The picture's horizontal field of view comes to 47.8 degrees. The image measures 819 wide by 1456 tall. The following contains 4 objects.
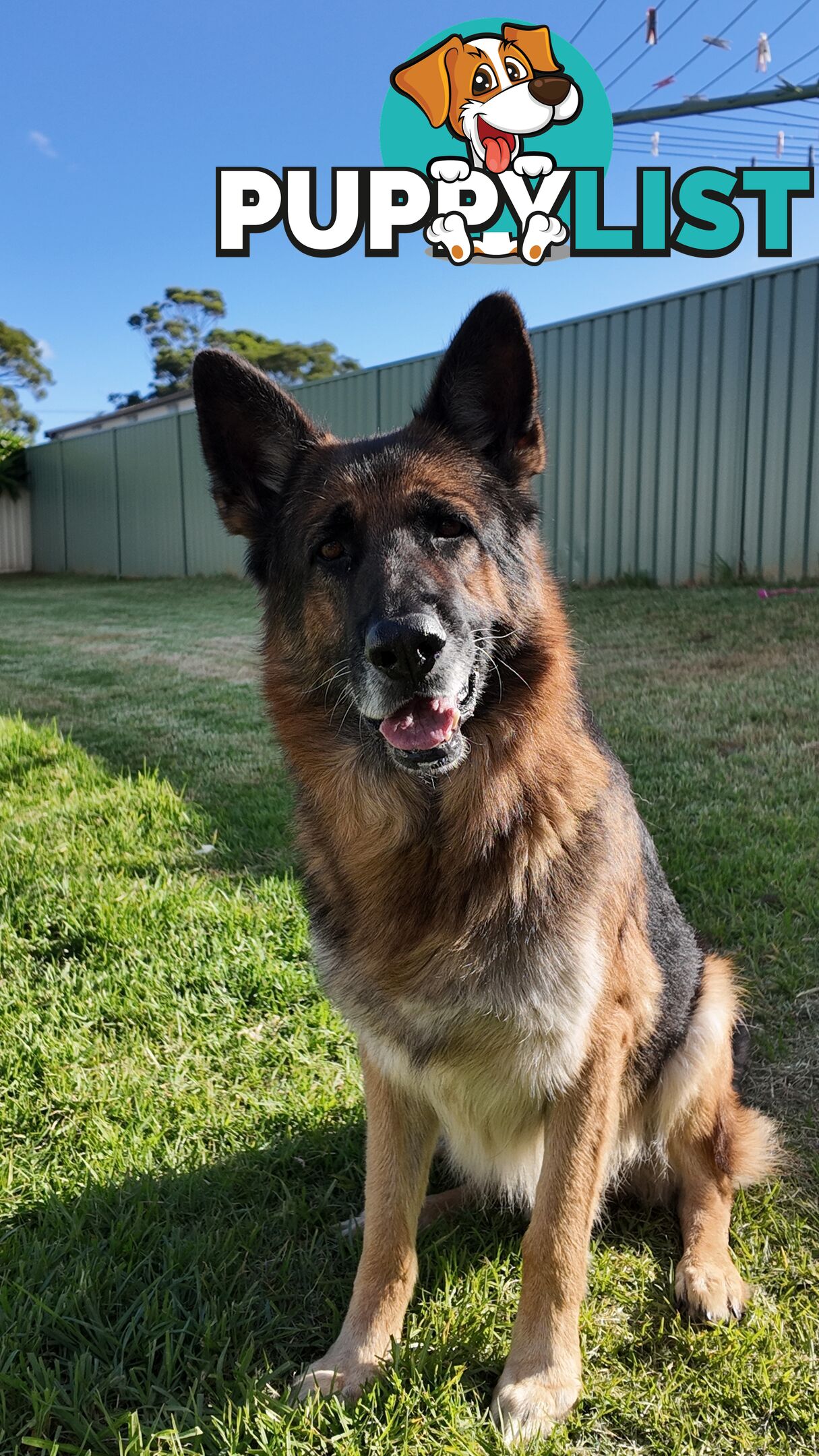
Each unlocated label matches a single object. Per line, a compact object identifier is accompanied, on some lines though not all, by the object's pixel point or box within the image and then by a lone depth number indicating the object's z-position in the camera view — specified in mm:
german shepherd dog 1846
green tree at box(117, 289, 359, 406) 53250
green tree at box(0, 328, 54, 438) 43531
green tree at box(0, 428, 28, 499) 27234
